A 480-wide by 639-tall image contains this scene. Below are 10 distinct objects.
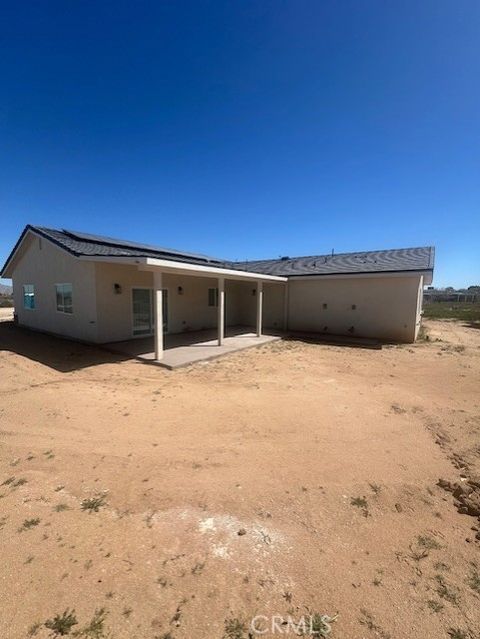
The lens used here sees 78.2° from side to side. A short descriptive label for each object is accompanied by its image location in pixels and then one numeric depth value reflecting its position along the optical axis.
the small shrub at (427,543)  2.41
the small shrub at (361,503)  2.81
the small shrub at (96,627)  1.70
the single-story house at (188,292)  9.75
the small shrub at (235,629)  1.73
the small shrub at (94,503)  2.72
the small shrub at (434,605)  1.91
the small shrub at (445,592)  1.98
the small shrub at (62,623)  1.71
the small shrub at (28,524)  2.45
